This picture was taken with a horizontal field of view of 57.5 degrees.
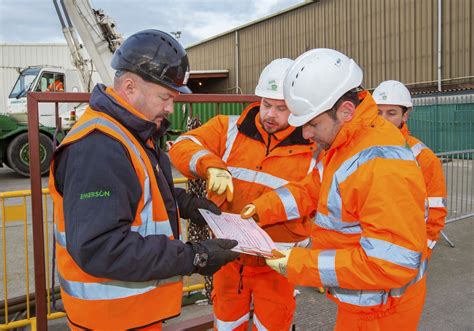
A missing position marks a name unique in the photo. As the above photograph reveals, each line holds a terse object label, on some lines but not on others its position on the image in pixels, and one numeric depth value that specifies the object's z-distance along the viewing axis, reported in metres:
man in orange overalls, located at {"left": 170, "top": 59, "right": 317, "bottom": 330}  2.69
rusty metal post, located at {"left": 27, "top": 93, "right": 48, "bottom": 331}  2.74
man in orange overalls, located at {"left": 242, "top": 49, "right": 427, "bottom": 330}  1.64
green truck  12.23
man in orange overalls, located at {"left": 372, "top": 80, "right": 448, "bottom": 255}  3.40
